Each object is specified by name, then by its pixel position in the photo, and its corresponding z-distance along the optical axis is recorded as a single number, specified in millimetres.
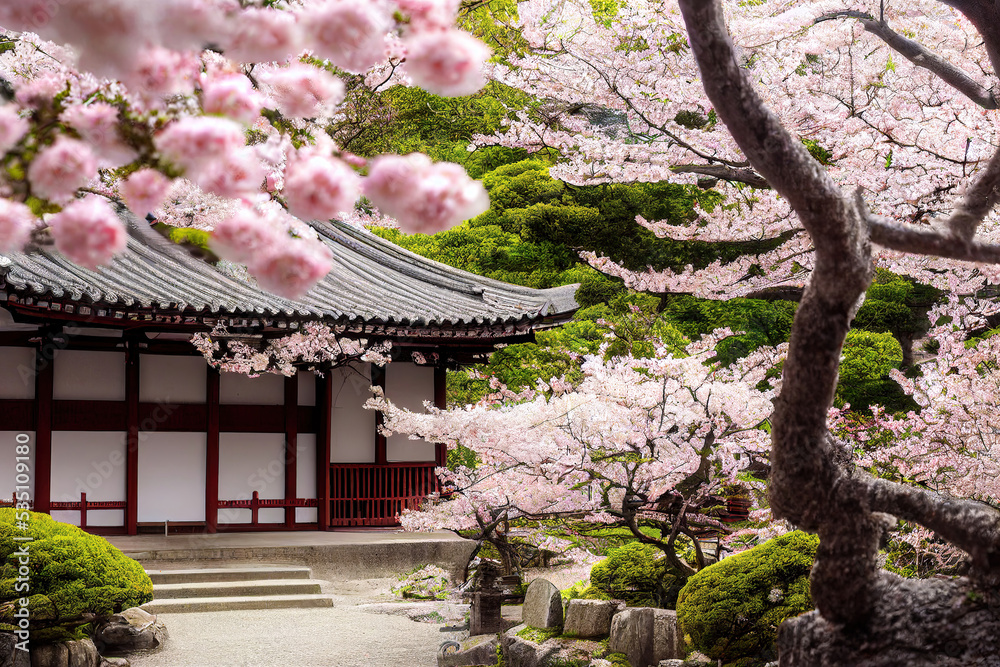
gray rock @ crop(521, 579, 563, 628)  7203
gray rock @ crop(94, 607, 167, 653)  7773
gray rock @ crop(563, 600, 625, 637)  6836
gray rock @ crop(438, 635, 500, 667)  7254
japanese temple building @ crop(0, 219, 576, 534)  10820
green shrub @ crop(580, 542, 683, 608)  6980
